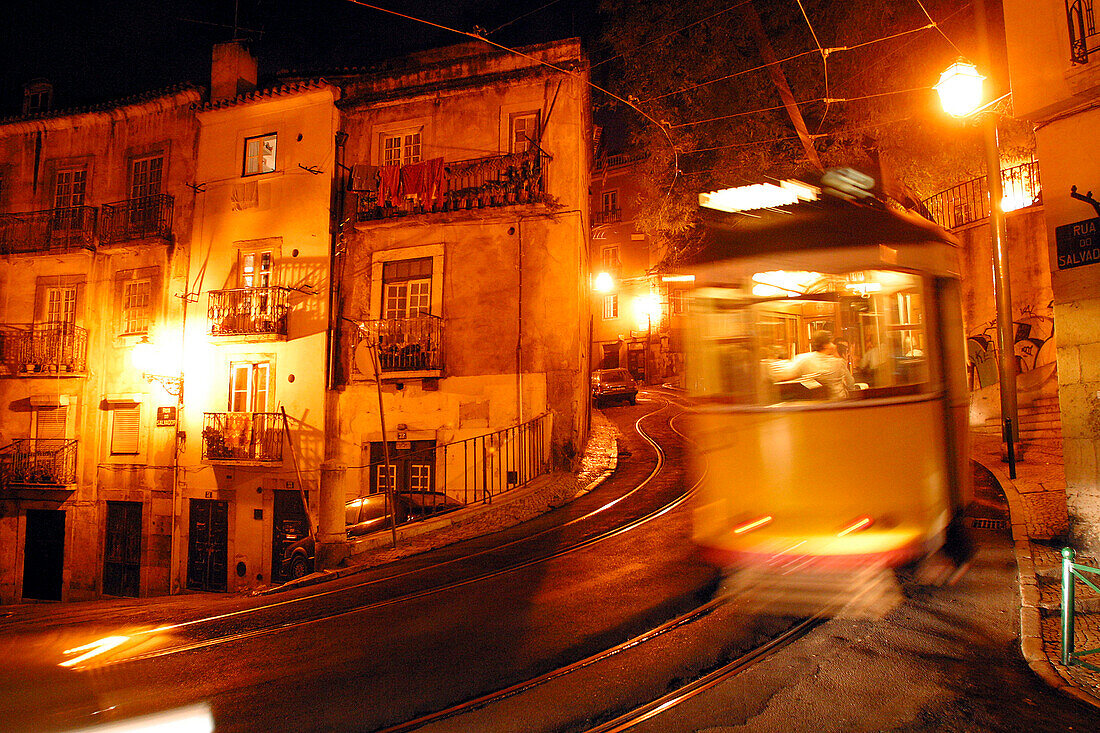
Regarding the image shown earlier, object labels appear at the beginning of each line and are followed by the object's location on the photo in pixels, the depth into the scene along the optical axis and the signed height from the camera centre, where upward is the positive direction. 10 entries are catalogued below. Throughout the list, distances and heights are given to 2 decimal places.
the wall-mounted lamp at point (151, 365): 16.66 +1.07
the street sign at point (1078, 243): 6.34 +1.67
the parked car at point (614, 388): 24.89 +0.41
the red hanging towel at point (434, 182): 14.91 +5.58
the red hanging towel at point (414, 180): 15.04 +5.70
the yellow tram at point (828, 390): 5.80 +0.06
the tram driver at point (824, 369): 5.83 +0.28
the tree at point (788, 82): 12.58 +7.09
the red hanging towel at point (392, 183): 15.21 +5.67
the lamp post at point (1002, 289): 10.39 +1.90
